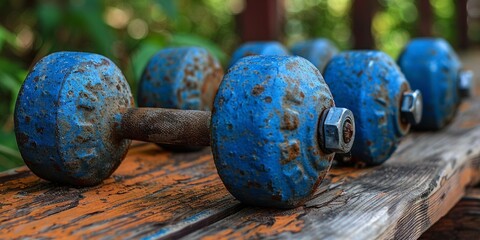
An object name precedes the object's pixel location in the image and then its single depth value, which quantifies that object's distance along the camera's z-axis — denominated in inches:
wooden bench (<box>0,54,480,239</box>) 22.8
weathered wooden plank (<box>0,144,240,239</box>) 23.0
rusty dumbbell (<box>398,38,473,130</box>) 37.4
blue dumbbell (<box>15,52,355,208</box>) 23.3
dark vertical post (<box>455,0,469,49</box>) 101.8
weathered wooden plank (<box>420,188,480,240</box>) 29.7
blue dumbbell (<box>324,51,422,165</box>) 29.4
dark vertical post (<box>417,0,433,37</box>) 80.7
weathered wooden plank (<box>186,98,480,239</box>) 22.7
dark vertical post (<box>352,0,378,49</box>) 66.4
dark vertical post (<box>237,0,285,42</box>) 51.4
